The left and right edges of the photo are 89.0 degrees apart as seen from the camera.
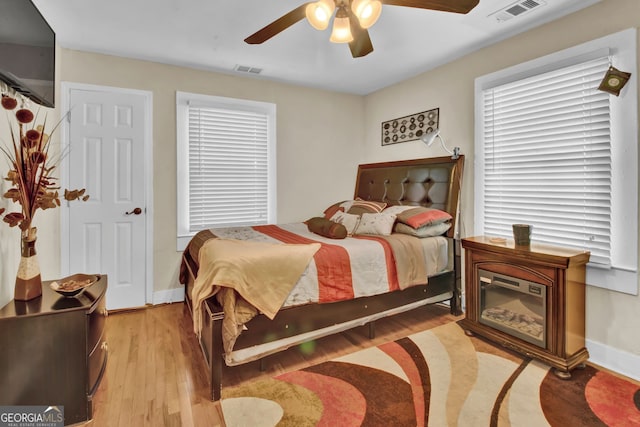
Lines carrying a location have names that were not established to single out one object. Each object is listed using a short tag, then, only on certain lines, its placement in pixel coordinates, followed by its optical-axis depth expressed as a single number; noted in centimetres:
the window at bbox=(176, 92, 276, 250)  362
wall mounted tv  167
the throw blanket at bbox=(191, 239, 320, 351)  189
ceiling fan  173
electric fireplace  212
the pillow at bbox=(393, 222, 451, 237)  296
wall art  361
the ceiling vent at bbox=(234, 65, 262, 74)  360
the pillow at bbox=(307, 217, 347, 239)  278
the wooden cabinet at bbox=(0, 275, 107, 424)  153
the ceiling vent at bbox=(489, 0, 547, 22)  234
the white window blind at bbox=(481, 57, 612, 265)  231
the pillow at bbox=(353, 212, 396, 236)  301
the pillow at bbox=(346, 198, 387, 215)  338
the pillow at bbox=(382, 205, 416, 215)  317
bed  194
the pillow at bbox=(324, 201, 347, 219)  365
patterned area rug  173
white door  315
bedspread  193
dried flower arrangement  169
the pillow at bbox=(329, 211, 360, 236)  313
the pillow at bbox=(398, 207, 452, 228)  296
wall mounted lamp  323
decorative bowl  176
